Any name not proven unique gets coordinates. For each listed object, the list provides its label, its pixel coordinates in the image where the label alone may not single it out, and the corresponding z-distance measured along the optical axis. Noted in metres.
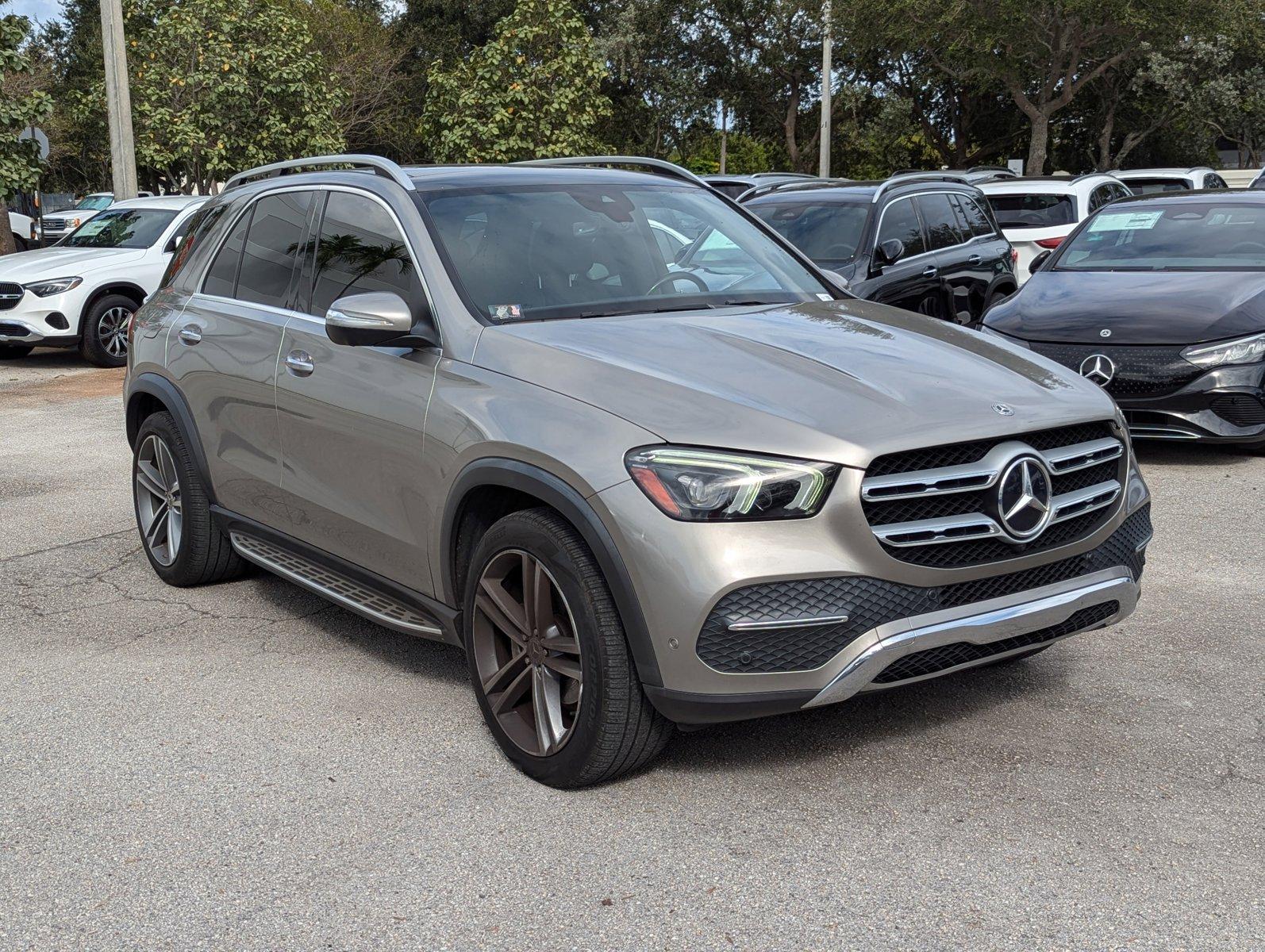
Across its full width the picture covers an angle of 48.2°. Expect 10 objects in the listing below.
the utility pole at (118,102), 18.25
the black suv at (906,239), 10.53
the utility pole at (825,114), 31.19
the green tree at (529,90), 27.72
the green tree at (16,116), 17.88
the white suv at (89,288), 14.13
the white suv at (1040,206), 14.99
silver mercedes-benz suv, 3.42
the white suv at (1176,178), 18.30
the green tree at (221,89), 22.75
